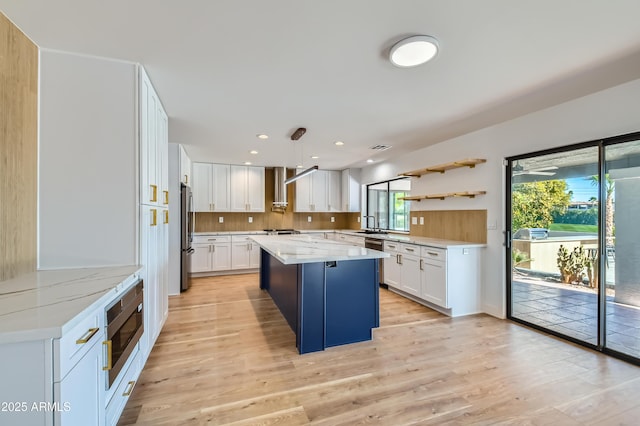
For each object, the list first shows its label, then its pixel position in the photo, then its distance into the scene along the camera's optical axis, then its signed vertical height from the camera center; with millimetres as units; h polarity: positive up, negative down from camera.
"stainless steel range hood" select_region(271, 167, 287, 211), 6496 +591
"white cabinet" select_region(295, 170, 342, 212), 6820 +534
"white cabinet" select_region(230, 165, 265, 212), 6305 +563
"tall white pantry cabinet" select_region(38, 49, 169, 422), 1956 +363
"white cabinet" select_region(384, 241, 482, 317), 3529 -834
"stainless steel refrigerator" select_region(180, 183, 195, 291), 4473 -345
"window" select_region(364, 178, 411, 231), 5677 +184
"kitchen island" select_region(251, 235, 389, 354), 2631 -798
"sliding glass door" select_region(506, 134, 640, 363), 2510 -287
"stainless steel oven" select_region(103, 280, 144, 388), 1485 -699
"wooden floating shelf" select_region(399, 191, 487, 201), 3785 +280
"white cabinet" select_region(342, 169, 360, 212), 6785 +573
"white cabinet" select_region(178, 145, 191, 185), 4468 +798
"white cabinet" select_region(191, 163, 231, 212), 5992 +576
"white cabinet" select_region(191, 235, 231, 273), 5660 -835
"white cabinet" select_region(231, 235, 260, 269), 5980 -863
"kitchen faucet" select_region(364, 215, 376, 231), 6409 -154
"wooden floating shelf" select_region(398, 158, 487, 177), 3713 +695
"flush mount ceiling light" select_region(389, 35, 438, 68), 1819 +1119
